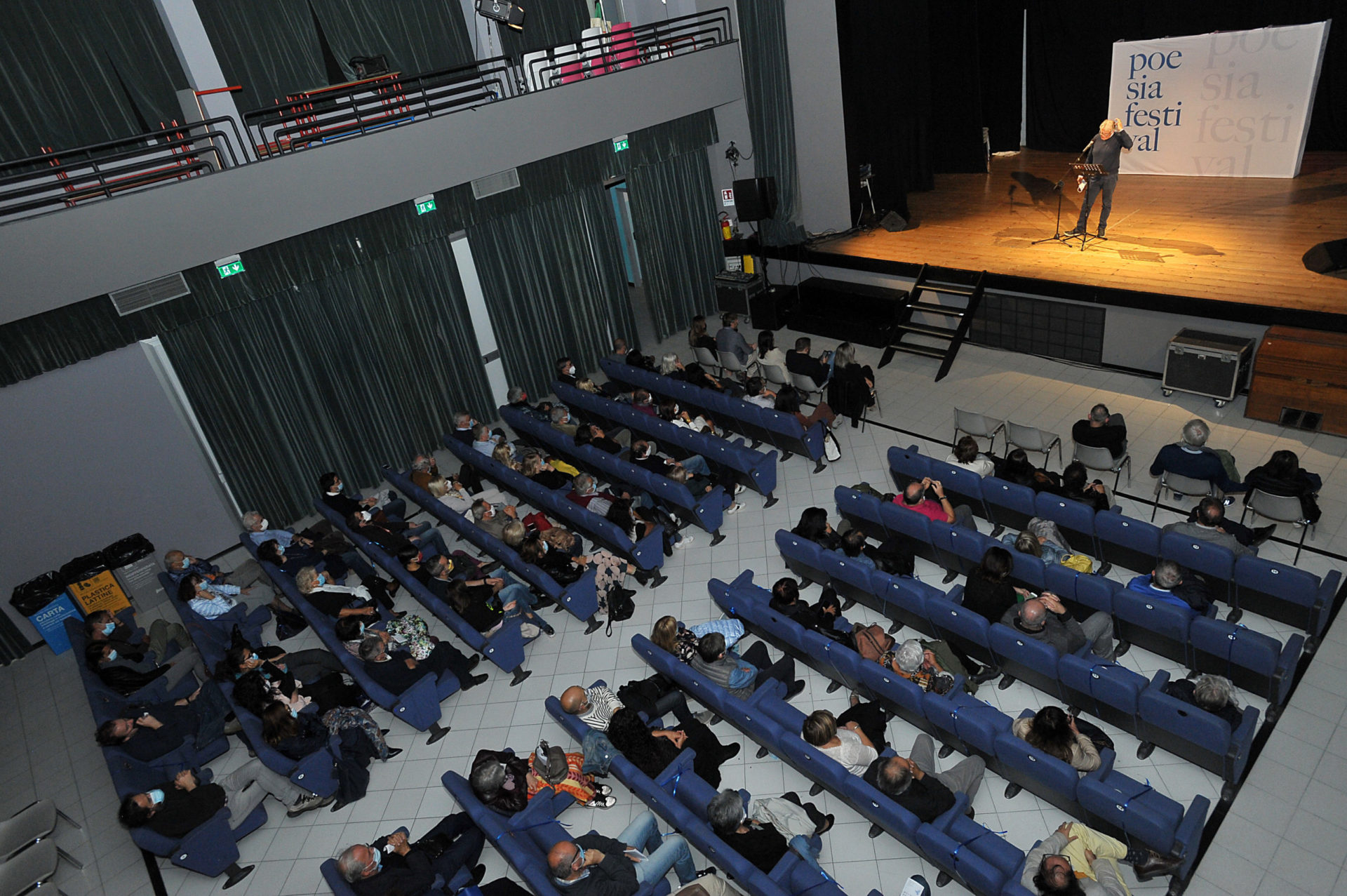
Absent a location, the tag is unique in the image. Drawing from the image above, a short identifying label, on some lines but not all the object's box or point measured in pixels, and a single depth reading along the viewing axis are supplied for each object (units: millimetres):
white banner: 10477
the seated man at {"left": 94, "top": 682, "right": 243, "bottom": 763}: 6159
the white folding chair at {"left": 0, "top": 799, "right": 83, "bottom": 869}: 5656
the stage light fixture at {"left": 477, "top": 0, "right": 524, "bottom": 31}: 9883
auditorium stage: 8523
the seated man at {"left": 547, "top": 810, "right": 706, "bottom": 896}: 4344
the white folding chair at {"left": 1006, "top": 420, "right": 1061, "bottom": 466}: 7746
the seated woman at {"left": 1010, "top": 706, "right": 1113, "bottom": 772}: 4660
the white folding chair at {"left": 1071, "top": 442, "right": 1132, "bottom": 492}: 7375
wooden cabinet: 7668
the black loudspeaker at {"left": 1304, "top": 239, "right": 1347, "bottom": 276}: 8414
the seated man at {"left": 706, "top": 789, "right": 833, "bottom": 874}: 4445
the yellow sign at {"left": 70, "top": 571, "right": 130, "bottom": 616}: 8281
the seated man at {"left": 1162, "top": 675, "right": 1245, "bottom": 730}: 4777
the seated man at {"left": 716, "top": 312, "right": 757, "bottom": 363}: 10734
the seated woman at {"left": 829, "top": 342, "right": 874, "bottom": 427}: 9172
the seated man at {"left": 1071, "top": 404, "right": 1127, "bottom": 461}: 7340
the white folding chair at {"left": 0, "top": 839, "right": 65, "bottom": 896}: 5391
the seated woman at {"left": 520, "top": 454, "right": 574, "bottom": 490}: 8531
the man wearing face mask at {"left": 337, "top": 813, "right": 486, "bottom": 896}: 4668
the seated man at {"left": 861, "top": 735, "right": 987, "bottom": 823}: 4527
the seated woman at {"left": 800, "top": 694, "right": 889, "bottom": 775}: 4930
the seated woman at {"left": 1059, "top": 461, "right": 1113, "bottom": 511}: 6738
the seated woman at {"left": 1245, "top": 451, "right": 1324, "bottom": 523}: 6230
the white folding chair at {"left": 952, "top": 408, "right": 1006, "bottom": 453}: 8242
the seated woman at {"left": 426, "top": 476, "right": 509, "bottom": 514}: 8648
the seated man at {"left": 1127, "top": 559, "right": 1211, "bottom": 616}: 5488
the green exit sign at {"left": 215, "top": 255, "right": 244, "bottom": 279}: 8492
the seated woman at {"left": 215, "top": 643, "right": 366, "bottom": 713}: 6395
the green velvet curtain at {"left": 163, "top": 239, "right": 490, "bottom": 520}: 9008
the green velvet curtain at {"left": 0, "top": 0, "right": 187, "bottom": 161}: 7789
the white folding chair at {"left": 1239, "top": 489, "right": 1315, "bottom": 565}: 6172
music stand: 10068
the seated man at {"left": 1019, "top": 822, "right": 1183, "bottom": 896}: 3863
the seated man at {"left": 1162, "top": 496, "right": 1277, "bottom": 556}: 5848
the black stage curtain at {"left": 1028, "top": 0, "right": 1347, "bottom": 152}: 10883
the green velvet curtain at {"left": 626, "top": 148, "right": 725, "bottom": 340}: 12430
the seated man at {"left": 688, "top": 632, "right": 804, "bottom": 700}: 5625
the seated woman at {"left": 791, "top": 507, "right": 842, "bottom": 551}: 6891
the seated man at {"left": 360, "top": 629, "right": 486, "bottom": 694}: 6246
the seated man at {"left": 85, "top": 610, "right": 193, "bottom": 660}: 7277
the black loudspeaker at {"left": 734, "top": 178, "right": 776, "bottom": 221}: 12258
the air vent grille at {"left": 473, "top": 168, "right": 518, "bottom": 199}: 10320
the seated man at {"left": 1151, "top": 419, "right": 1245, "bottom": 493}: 6746
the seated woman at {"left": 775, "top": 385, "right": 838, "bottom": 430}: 8984
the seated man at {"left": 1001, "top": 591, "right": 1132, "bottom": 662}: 5434
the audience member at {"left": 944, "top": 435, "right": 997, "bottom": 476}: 7297
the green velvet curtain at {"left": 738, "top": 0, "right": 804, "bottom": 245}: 11938
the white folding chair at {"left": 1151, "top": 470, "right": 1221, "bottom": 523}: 6840
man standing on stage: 9797
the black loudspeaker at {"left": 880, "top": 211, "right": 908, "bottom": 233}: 12469
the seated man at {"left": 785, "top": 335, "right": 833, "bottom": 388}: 9711
